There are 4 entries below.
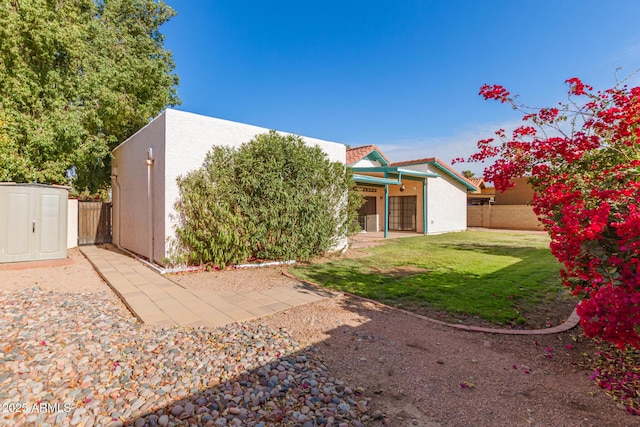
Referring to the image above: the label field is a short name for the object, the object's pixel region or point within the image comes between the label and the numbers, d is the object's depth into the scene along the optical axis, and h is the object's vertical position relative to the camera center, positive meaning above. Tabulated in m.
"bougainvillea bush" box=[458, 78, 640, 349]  2.52 +0.47
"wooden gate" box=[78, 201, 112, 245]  13.48 -0.40
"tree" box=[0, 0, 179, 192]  9.78 +5.13
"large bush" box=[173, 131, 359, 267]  7.82 +0.31
